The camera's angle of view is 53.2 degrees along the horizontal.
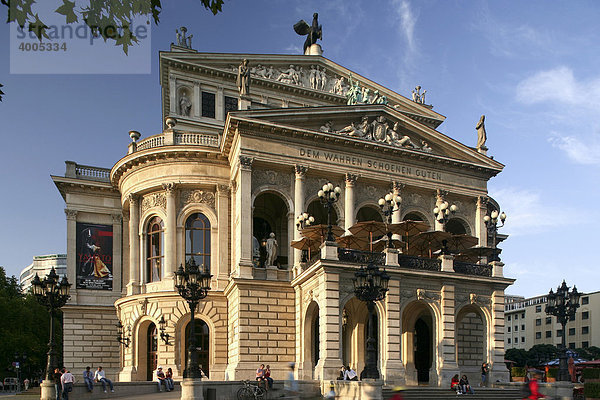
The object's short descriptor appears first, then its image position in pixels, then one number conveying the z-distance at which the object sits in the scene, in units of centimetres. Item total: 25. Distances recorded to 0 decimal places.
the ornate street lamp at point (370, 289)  2192
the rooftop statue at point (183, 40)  4675
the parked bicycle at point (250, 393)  2570
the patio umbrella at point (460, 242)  3422
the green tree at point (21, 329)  5331
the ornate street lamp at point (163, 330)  3547
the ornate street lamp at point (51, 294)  2383
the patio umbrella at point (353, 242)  3334
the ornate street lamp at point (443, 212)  3028
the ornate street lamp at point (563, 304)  2838
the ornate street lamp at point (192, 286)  2267
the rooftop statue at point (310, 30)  5088
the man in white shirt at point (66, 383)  2505
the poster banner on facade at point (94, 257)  4250
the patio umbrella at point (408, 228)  3203
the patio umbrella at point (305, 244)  3284
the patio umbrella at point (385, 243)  3166
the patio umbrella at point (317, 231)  3196
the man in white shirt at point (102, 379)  2778
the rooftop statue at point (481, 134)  4281
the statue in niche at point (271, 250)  3497
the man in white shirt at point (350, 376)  2558
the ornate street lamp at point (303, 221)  3344
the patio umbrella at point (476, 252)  3359
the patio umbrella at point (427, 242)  3250
